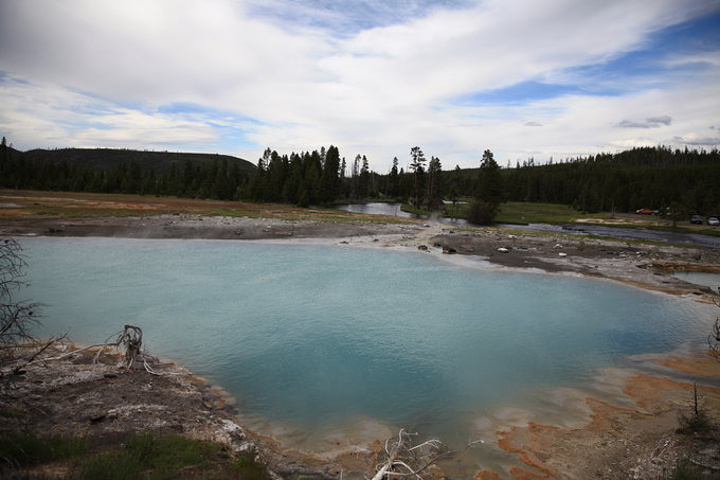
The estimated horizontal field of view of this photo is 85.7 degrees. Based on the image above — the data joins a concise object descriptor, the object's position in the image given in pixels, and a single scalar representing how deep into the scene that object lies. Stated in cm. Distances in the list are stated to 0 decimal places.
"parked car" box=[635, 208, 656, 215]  8906
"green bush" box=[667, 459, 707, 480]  623
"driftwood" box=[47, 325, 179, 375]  1012
